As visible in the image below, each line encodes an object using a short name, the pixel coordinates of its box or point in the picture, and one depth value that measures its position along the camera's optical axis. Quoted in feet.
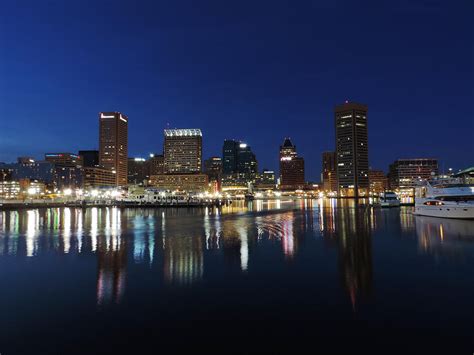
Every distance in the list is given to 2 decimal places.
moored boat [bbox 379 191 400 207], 291.79
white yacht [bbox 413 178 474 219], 154.10
